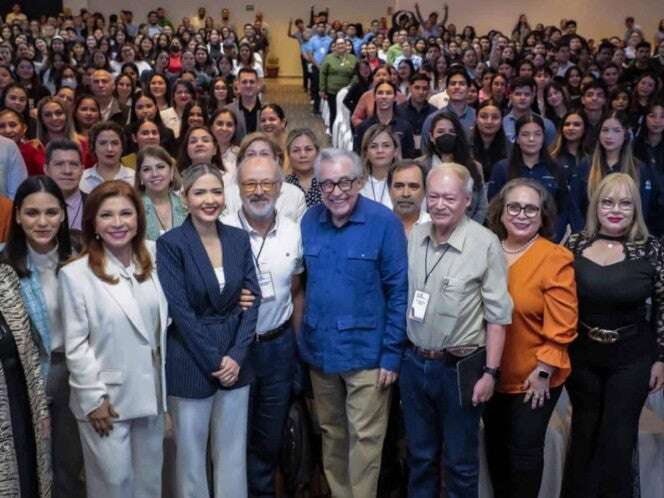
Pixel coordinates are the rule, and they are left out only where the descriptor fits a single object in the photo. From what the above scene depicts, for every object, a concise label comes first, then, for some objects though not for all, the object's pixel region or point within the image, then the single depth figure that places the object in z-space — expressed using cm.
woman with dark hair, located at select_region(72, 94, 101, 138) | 601
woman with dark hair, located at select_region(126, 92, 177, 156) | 585
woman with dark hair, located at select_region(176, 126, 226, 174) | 489
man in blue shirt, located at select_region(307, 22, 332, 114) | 1462
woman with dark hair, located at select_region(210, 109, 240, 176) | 547
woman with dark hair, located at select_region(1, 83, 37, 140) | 627
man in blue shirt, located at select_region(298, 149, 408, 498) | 312
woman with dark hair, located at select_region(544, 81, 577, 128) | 770
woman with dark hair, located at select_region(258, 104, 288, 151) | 560
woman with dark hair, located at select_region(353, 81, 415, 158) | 621
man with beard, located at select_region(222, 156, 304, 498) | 320
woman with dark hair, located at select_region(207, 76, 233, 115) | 757
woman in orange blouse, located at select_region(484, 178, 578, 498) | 301
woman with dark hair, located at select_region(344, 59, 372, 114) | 883
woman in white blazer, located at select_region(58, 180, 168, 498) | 284
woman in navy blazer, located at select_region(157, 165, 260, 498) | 297
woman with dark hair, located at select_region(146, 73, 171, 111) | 752
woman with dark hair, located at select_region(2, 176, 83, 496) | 292
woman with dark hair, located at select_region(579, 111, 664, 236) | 512
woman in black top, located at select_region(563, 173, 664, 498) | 312
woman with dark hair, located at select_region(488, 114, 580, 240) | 505
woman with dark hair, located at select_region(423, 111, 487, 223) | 453
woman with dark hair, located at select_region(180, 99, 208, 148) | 608
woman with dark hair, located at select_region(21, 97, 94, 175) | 525
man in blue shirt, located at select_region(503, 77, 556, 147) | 672
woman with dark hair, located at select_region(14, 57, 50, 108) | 839
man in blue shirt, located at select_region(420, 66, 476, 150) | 675
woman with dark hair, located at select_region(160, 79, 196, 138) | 681
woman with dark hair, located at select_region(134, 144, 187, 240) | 404
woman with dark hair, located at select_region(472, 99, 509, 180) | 580
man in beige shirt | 293
